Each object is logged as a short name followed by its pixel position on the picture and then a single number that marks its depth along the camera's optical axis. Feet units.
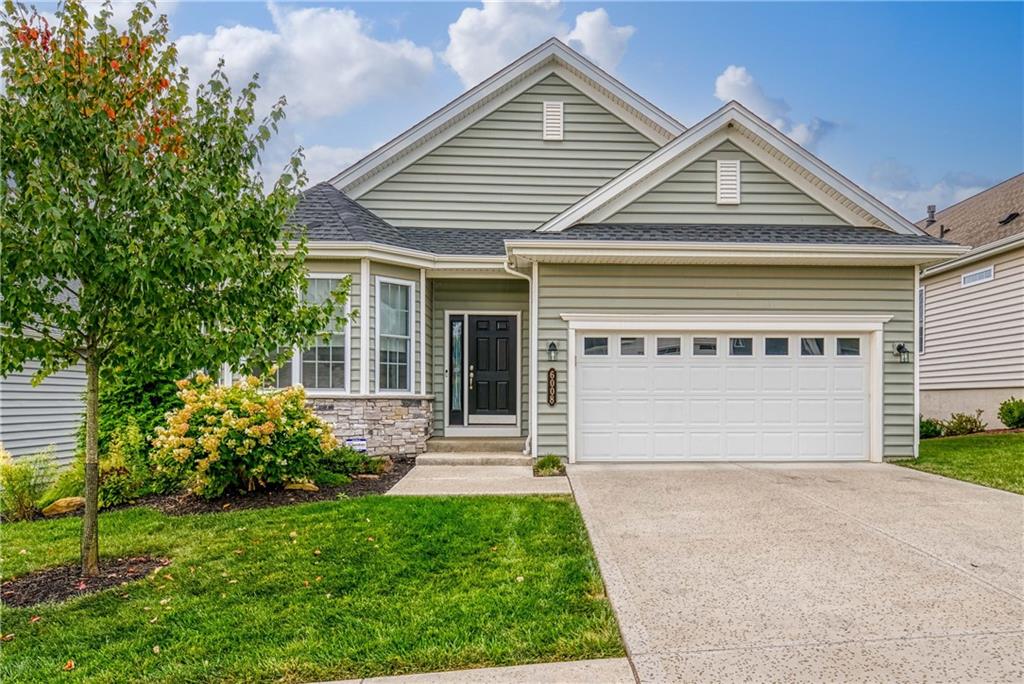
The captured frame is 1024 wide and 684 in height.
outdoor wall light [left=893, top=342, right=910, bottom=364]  30.42
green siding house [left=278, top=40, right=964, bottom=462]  30.01
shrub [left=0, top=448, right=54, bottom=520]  22.39
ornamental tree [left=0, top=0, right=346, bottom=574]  13.48
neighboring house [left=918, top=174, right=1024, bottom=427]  42.98
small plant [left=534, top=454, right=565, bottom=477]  27.02
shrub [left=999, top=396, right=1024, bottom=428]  40.06
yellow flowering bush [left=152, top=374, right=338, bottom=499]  22.41
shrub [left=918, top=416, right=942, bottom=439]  44.09
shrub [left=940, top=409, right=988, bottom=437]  43.21
